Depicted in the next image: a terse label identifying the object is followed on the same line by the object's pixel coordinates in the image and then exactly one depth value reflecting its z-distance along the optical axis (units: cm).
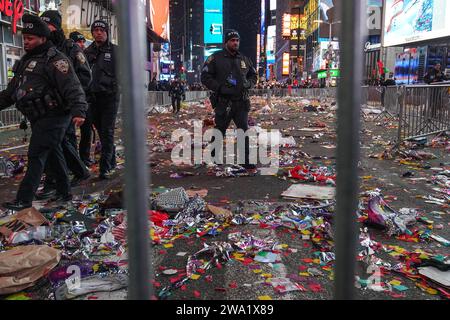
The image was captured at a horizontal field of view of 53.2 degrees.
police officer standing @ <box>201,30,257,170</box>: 709
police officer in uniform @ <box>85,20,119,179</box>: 649
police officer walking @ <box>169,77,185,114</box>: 2322
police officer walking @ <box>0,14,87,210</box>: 464
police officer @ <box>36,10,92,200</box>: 575
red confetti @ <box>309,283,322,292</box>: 291
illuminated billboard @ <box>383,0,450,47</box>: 2355
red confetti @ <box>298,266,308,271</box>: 324
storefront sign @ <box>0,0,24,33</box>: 1512
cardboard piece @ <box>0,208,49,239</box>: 392
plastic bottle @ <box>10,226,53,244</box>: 374
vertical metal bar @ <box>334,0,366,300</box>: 104
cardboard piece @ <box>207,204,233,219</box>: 443
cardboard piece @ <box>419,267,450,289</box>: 296
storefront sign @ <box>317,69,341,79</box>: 7625
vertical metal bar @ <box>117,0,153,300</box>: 101
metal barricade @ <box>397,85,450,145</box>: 979
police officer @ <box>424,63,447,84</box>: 1783
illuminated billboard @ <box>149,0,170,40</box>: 3772
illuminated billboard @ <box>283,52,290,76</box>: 12569
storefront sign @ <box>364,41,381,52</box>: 4395
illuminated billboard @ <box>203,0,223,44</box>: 12288
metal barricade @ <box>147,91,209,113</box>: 2345
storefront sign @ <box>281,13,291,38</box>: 10508
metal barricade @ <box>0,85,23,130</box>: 1266
